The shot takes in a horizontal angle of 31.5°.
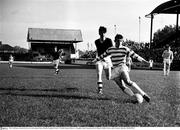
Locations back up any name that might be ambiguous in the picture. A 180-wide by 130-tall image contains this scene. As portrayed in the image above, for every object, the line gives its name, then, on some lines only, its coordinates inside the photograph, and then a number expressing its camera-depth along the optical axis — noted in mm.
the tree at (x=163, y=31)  88738
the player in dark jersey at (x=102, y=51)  8659
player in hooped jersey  7285
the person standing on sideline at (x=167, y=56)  18031
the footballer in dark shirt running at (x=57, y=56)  20094
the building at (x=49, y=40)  61031
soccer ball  7066
